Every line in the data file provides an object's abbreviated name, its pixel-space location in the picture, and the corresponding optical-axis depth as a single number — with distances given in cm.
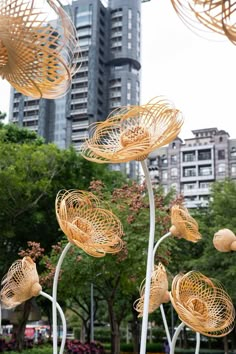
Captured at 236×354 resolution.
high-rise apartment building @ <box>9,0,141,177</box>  8956
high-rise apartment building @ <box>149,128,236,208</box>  8619
